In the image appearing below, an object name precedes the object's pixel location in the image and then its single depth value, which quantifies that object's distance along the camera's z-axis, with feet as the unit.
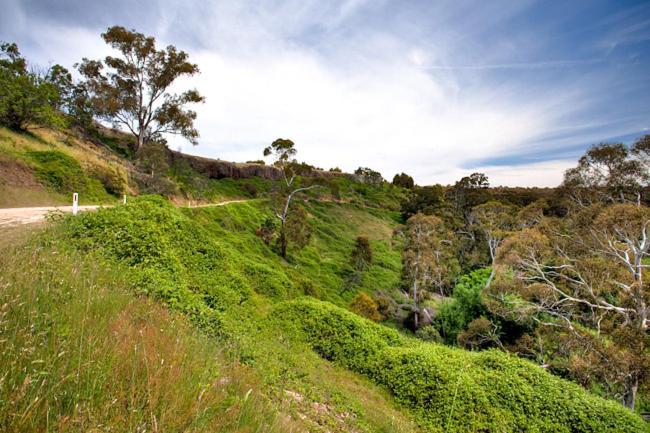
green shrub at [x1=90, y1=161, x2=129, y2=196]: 59.26
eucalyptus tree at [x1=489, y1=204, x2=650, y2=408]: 33.14
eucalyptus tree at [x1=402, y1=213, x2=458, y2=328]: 82.02
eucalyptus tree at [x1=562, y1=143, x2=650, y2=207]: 60.70
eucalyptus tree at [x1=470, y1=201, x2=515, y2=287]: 99.35
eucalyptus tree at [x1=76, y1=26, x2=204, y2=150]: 89.56
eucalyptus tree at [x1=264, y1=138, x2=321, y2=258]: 85.66
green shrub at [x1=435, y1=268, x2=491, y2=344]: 66.54
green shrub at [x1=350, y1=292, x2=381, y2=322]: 68.59
